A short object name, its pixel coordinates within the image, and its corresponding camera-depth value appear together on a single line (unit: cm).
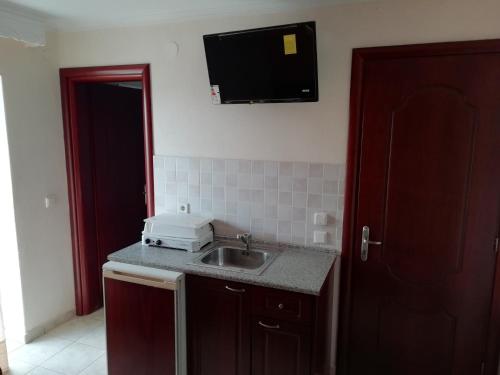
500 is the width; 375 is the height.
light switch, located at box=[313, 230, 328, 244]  221
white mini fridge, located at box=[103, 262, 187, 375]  201
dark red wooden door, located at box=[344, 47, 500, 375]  186
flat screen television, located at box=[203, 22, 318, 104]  188
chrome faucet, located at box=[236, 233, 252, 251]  230
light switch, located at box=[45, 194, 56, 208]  276
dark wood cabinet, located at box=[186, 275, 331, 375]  180
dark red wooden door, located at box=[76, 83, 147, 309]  298
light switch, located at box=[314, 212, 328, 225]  219
